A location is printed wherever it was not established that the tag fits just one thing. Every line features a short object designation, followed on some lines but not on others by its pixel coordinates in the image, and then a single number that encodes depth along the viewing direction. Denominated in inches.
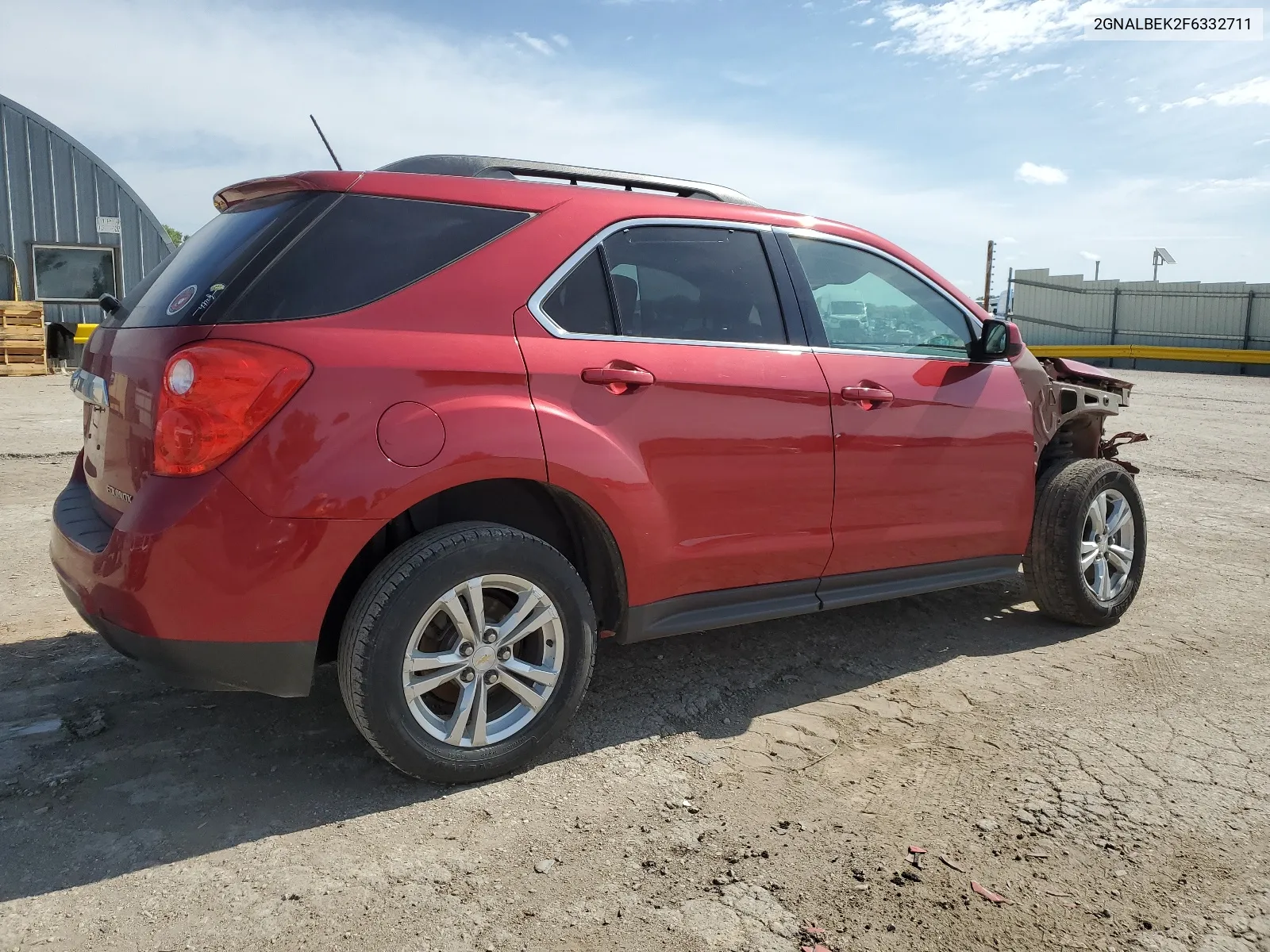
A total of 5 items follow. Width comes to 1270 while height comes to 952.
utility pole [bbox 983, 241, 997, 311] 1284.4
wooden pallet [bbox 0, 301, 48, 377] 671.1
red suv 100.7
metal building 693.9
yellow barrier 1015.0
